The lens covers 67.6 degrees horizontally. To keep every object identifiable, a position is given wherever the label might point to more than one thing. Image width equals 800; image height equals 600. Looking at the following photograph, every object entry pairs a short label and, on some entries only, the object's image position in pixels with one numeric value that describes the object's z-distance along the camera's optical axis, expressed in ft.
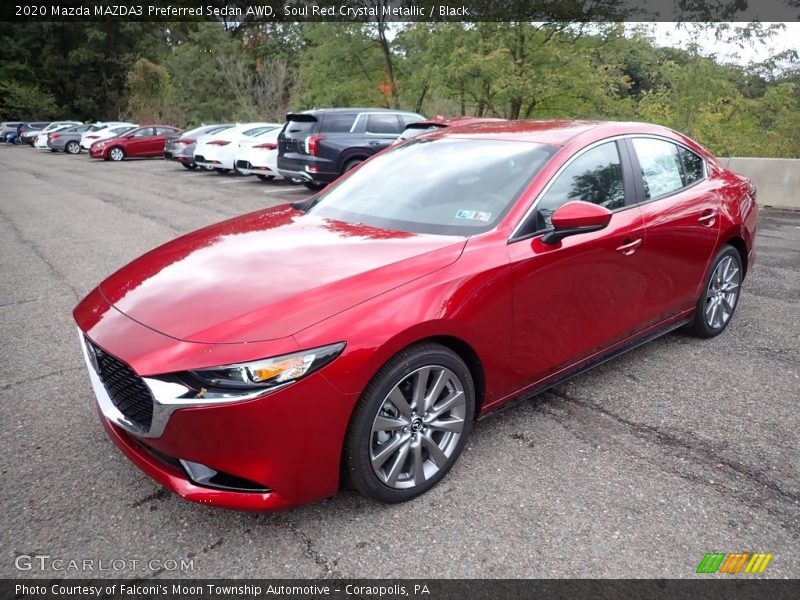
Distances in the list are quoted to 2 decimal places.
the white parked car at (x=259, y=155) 48.47
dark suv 39.45
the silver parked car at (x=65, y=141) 95.96
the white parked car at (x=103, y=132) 89.92
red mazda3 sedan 7.15
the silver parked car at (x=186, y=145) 62.80
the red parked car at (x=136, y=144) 79.56
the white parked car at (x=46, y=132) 103.30
